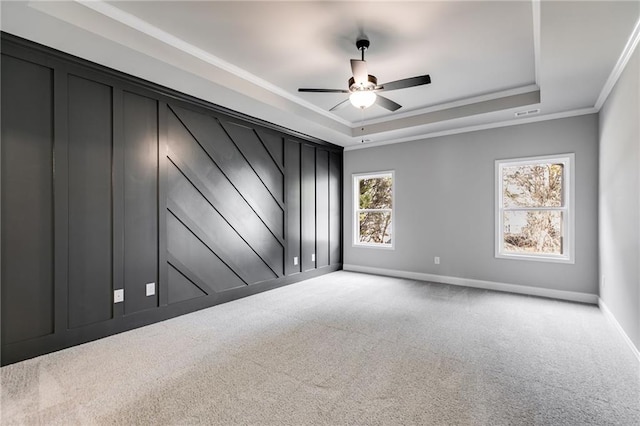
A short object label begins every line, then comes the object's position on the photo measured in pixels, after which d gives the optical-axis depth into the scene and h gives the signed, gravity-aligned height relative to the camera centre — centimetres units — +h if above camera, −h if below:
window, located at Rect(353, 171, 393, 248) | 615 +5
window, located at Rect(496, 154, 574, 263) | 441 +5
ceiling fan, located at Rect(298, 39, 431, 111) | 282 +122
